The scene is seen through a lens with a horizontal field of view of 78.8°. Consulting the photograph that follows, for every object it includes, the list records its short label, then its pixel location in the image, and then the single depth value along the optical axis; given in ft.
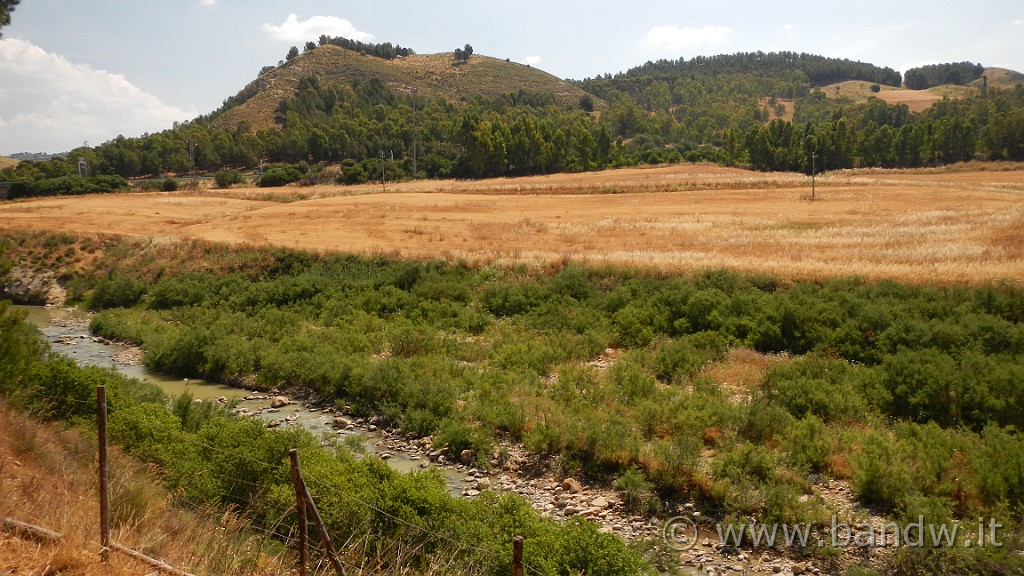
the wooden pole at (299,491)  19.20
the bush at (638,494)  39.06
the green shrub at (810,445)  42.01
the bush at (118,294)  104.47
